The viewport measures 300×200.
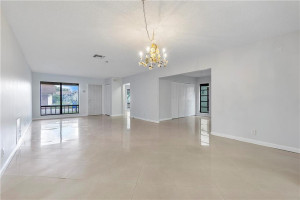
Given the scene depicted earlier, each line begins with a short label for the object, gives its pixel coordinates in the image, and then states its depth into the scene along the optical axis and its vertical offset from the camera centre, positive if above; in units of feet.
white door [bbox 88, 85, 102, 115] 30.45 +0.09
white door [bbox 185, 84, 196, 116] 27.32 +0.06
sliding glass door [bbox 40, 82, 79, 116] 26.21 +0.28
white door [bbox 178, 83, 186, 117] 25.90 -0.03
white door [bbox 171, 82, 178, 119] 24.47 +0.06
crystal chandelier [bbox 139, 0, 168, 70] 9.11 +2.92
